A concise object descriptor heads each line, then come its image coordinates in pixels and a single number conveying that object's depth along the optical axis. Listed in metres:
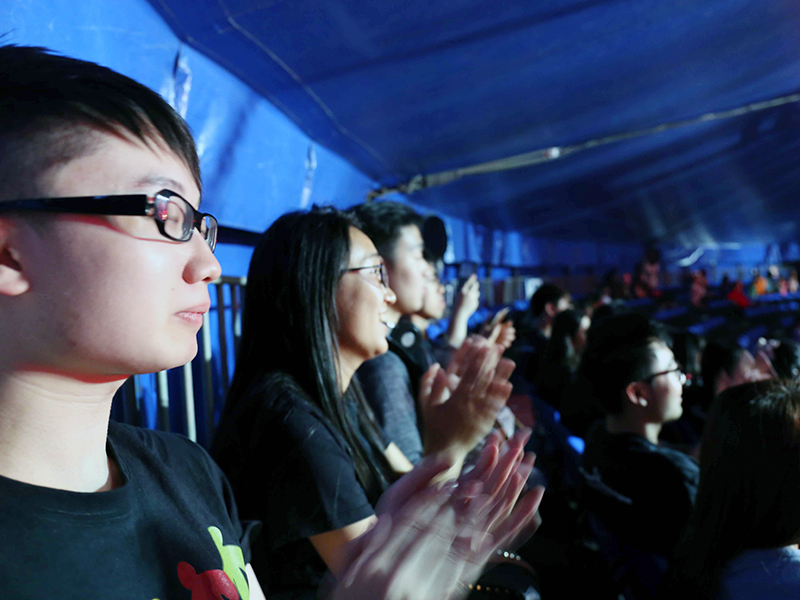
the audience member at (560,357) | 3.37
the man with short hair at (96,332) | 0.51
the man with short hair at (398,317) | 1.53
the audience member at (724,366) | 2.51
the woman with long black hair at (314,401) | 0.96
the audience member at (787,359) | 2.40
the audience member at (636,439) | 1.59
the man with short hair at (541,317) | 4.51
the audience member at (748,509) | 1.08
